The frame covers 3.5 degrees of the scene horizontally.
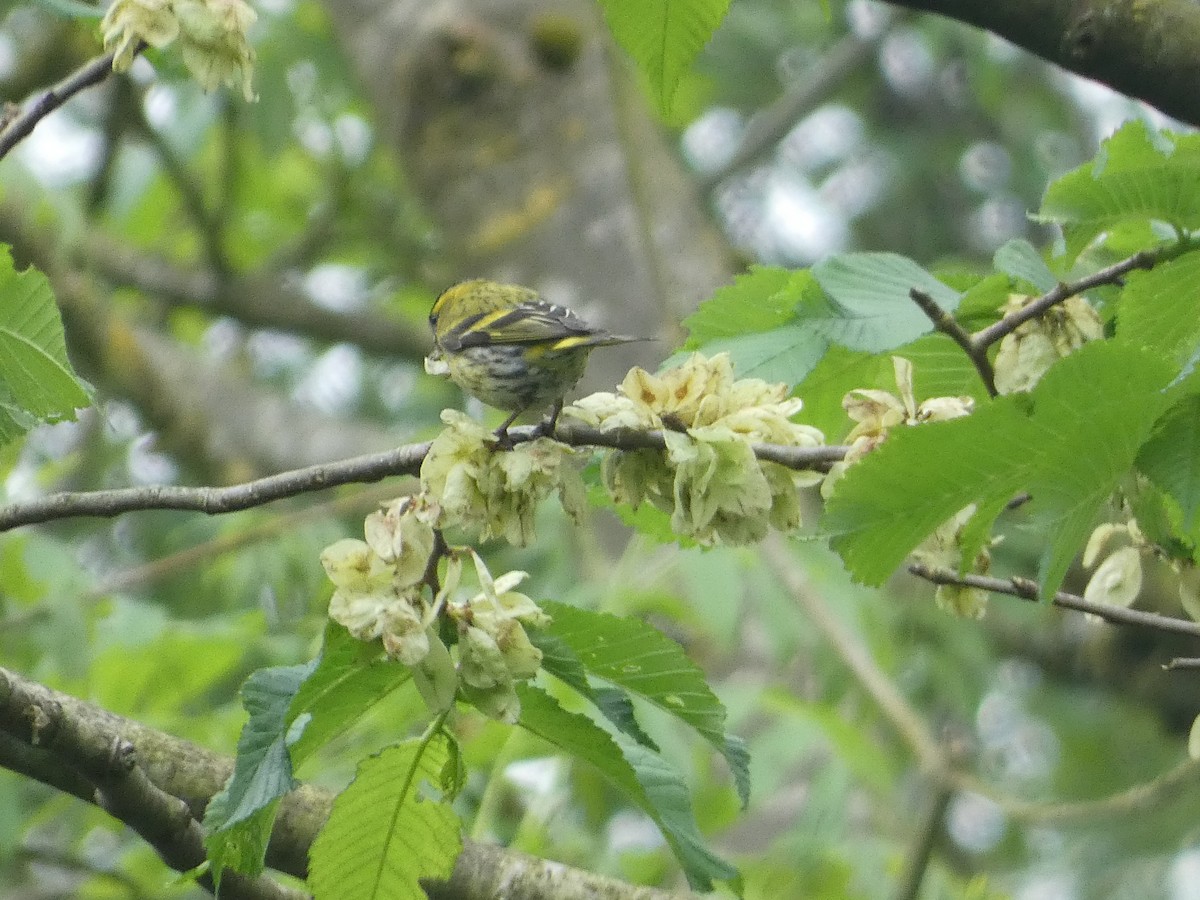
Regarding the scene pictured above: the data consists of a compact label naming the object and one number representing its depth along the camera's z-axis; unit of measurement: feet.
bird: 27.91
